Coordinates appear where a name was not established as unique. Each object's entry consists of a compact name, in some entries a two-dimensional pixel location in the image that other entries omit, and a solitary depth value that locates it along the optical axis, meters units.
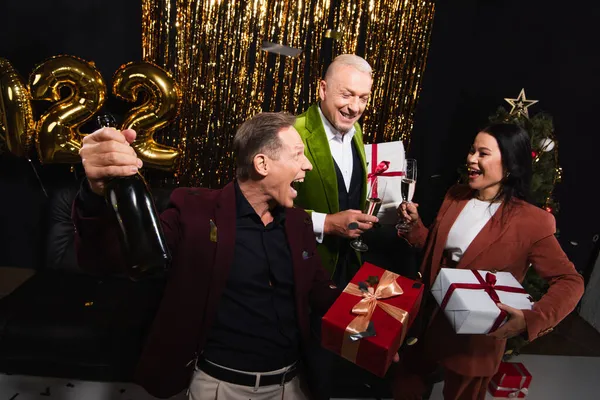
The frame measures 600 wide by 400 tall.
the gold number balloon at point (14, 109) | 3.13
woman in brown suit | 2.05
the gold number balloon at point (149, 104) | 3.33
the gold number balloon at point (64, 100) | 3.17
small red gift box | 3.22
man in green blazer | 2.45
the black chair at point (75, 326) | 2.85
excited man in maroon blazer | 1.70
